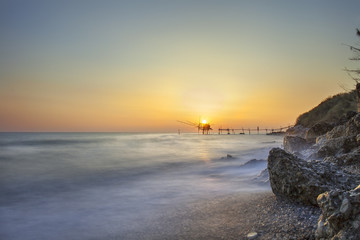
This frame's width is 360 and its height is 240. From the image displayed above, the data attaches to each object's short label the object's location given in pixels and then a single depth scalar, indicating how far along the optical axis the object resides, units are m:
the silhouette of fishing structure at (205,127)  178.88
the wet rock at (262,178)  7.98
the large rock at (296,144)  11.94
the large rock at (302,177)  4.48
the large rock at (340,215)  2.75
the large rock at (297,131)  23.70
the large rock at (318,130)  13.07
